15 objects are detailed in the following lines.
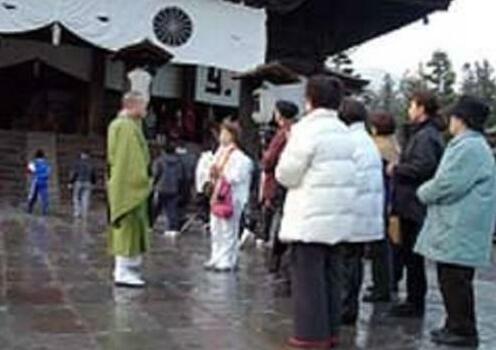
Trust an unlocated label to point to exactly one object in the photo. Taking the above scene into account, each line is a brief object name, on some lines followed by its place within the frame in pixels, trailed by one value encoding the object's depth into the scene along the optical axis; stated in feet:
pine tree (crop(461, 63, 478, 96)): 161.27
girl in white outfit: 33.81
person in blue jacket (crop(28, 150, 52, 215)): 60.70
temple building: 66.23
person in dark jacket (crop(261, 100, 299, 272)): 28.22
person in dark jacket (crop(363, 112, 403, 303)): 26.94
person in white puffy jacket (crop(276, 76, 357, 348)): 20.57
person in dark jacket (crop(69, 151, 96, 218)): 60.44
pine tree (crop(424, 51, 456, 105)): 159.22
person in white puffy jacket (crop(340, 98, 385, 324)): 23.61
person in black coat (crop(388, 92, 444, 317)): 25.11
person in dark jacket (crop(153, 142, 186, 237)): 49.57
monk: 28.04
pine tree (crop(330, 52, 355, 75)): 149.28
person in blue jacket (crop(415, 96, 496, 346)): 22.07
